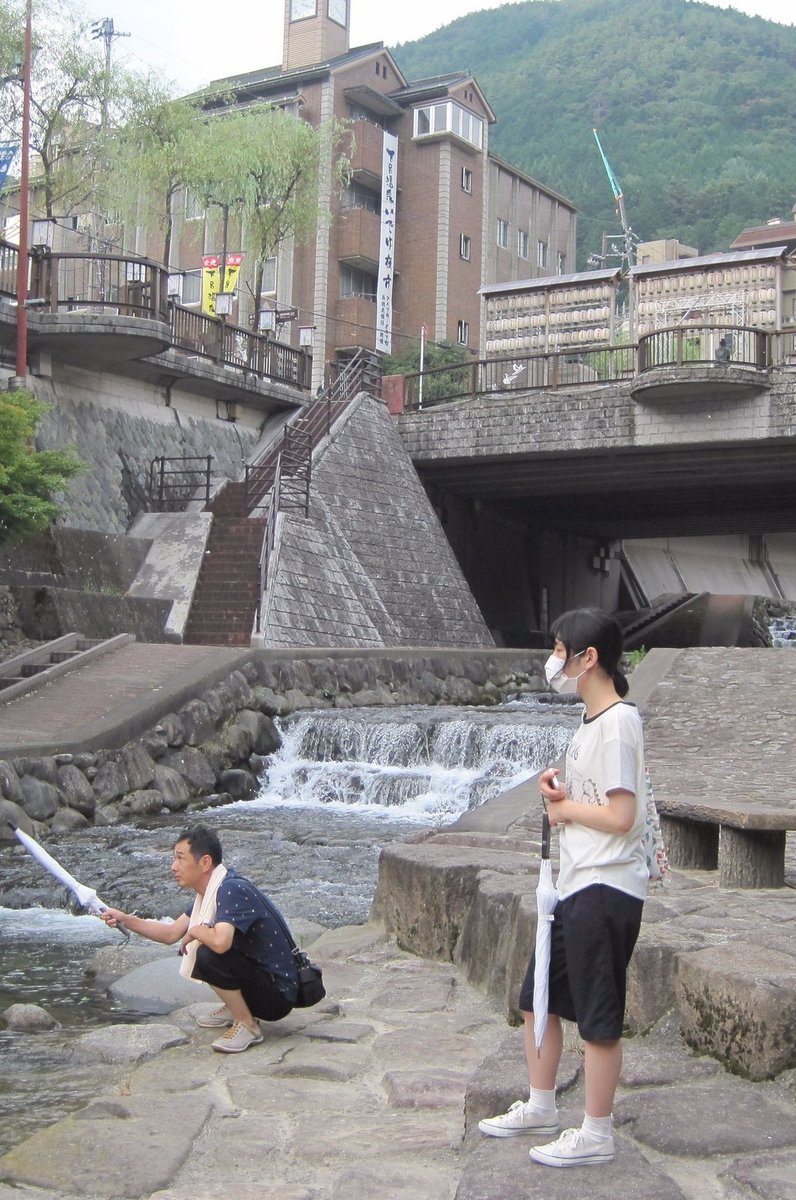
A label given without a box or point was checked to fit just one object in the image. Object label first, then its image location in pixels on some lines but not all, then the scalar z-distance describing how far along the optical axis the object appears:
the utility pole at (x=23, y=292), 21.55
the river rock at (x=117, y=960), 7.25
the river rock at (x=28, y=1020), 6.13
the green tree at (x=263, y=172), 34.31
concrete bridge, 25.44
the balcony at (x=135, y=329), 22.39
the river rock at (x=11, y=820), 12.37
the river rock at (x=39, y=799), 12.89
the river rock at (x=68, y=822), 13.03
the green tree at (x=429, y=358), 42.78
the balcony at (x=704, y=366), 24.50
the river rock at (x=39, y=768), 13.12
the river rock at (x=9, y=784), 12.72
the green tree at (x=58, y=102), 29.20
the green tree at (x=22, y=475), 16.44
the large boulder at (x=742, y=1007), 4.07
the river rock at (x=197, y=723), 15.65
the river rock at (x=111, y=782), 13.89
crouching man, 5.26
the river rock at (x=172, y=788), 14.67
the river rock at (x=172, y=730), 15.21
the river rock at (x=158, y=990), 6.54
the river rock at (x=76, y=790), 13.41
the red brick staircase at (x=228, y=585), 21.62
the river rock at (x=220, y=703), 16.25
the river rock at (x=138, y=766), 14.40
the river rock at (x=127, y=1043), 5.30
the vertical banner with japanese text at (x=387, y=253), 44.16
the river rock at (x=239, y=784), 15.73
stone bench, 6.21
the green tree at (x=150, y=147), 33.47
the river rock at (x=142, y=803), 14.06
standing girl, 3.53
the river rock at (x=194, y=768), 15.22
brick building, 44.19
